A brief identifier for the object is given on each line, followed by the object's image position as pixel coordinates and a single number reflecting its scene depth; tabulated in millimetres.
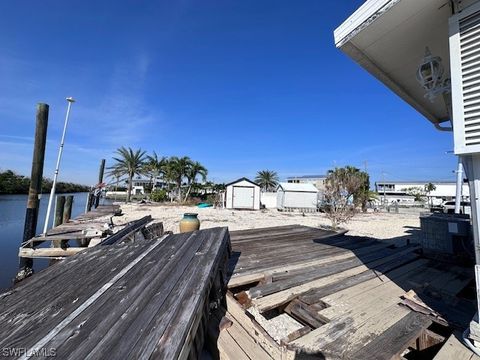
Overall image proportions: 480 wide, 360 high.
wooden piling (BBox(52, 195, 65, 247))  10439
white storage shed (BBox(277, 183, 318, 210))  25531
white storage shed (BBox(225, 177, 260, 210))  24594
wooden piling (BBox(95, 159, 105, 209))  20016
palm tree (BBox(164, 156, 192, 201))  33312
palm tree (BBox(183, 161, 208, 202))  34031
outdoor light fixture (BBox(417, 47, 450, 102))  2660
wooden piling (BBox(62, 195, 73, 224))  11445
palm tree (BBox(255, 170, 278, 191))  52281
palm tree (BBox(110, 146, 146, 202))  35906
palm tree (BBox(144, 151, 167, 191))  36969
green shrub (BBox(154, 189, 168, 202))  33469
